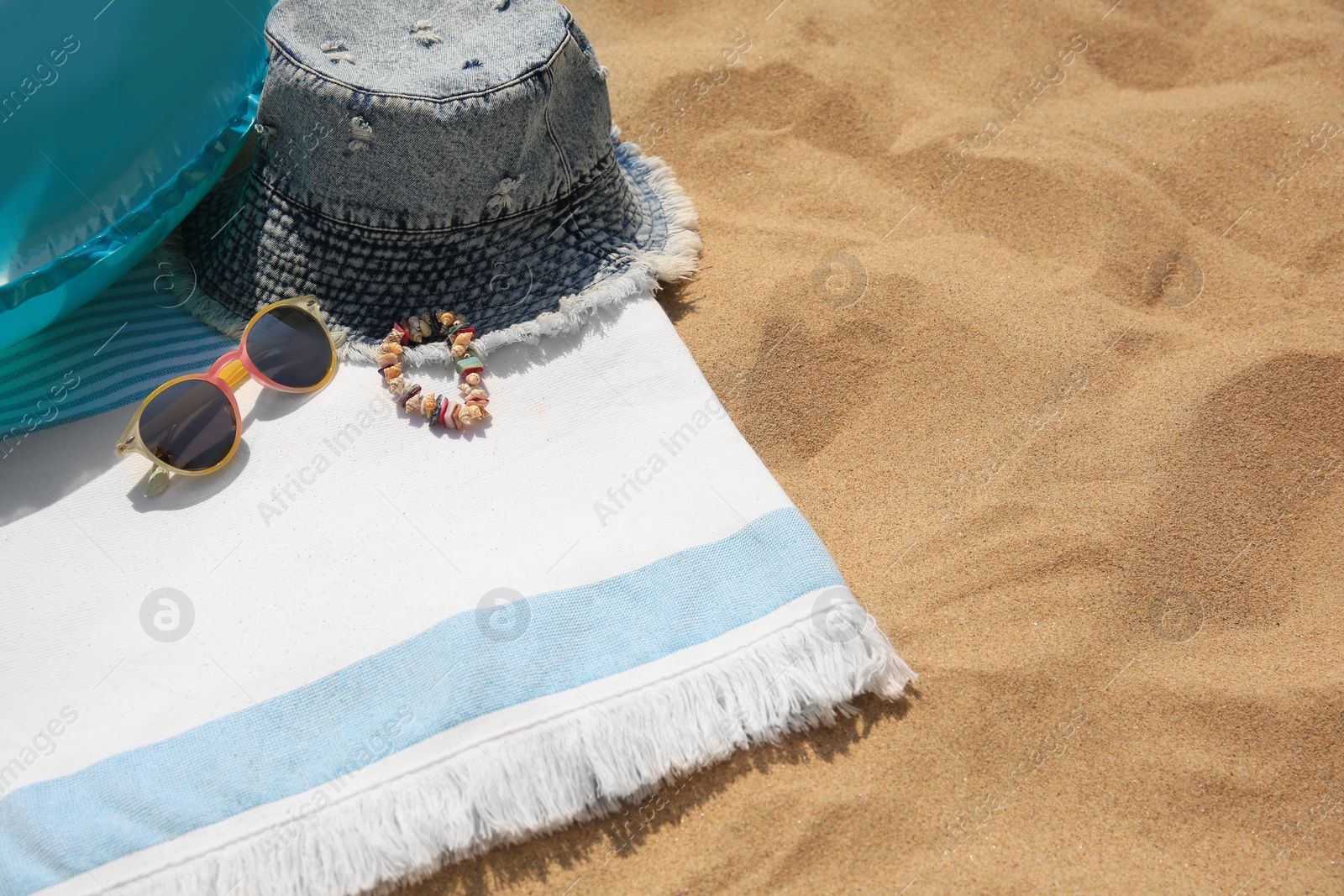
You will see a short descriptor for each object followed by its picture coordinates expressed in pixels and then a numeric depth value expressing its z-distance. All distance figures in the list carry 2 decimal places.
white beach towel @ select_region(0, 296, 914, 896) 0.84
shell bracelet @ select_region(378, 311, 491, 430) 0.94
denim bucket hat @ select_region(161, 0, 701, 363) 0.93
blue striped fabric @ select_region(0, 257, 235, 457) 0.94
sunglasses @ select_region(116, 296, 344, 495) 0.92
